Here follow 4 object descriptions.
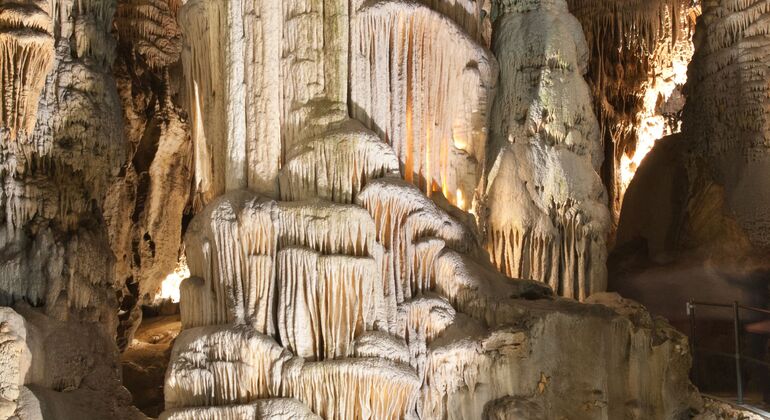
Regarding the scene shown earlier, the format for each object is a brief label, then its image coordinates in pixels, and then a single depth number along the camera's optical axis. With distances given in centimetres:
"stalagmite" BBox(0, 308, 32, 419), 763
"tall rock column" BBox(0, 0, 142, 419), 858
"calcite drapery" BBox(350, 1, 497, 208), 746
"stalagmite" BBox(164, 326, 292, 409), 655
